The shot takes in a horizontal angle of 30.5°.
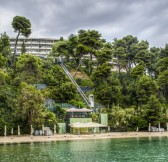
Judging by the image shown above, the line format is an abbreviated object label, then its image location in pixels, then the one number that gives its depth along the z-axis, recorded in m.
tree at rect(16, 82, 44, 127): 46.12
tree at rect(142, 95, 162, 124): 54.81
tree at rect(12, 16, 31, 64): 68.94
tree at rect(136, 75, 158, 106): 60.38
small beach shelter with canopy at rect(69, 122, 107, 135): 49.99
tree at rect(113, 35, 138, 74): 79.00
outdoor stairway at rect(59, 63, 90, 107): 61.36
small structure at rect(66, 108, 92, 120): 53.55
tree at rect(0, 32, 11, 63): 68.88
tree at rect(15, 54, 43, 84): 58.40
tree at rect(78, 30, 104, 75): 70.75
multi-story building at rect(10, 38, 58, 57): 124.60
